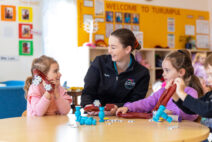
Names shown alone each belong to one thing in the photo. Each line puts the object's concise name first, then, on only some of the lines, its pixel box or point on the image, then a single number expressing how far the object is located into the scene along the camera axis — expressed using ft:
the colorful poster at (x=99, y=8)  18.62
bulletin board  18.38
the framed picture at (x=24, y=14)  16.71
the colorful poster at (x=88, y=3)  18.19
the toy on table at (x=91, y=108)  6.20
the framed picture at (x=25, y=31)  16.69
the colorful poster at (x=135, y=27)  19.74
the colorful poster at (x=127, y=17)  19.48
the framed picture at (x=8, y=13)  16.33
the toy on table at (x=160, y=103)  5.19
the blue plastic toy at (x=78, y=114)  5.07
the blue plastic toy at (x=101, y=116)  5.37
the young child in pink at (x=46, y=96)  6.25
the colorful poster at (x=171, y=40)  20.85
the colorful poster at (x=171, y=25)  20.90
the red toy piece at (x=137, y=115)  5.82
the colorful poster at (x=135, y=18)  19.71
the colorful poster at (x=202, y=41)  21.76
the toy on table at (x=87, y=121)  4.99
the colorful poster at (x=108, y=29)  18.93
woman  7.76
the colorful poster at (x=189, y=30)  21.49
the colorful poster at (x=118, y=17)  19.30
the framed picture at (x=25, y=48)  16.63
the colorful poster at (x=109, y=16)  18.96
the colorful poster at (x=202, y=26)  21.86
